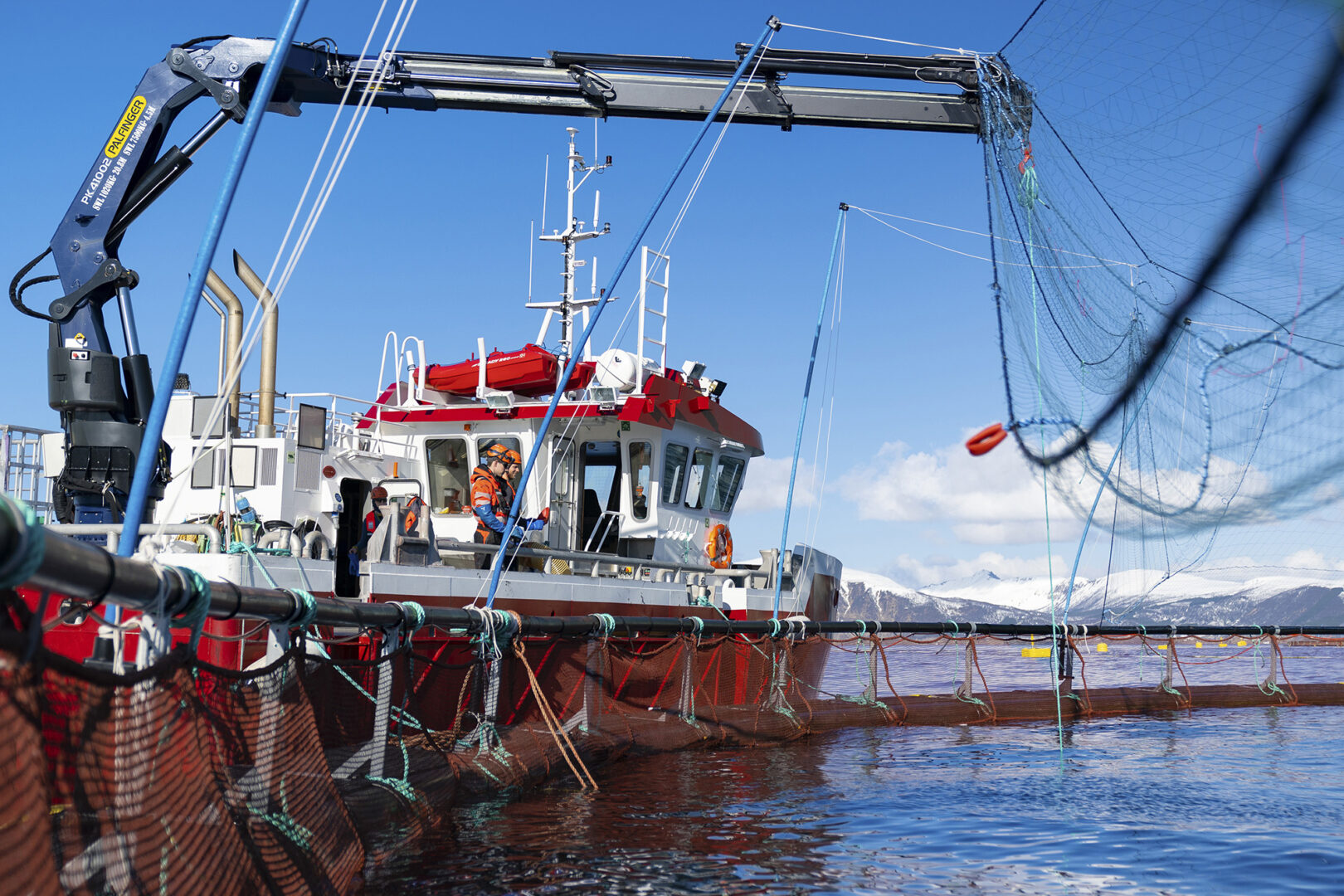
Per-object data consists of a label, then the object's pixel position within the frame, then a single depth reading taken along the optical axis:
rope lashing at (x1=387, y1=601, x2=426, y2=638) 6.30
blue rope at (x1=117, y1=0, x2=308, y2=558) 4.98
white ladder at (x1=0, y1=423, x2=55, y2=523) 11.02
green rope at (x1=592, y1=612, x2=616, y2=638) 9.37
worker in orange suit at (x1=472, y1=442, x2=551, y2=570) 11.38
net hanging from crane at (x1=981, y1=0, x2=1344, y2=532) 5.77
